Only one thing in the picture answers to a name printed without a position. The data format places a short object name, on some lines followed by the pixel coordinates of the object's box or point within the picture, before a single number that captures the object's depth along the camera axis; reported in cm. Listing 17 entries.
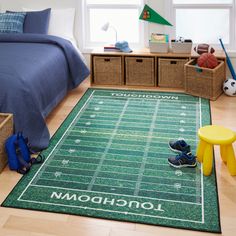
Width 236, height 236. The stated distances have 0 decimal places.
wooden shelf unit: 371
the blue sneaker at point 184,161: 251
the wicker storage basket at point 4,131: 247
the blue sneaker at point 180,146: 262
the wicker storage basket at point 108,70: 382
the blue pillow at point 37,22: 380
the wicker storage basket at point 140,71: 377
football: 367
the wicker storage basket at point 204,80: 345
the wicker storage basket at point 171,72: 370
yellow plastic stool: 236
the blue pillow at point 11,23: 374
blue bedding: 267
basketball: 347
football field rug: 214
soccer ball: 353
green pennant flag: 384
